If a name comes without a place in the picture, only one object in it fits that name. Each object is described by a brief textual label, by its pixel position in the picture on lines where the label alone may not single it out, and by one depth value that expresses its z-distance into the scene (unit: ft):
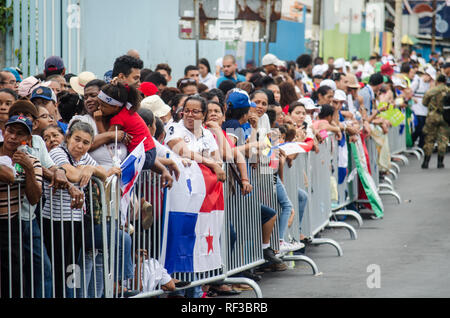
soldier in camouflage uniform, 63.05
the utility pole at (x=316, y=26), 115.55
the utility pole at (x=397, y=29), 143.95
